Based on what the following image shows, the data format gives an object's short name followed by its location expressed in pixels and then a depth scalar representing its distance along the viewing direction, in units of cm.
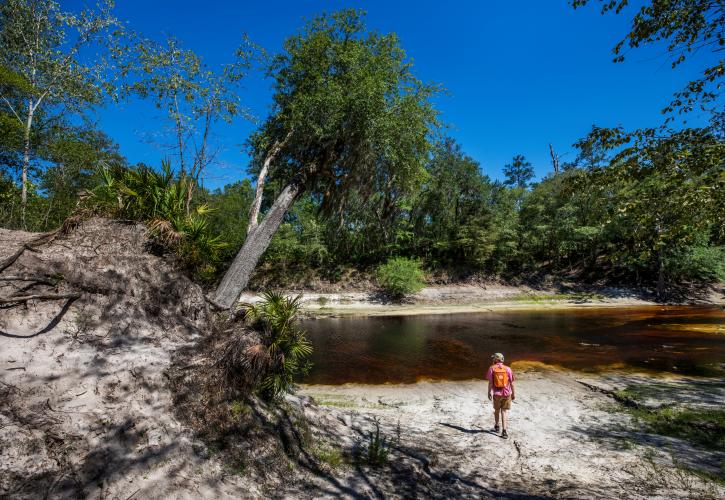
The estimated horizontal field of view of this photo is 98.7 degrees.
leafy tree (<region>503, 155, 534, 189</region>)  7056
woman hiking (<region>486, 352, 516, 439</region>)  645
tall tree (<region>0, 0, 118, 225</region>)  1172
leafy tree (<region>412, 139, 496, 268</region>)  3734
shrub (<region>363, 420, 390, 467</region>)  457
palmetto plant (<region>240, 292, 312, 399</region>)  471
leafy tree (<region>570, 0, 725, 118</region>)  450
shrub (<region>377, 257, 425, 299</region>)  3066
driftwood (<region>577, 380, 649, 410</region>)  768
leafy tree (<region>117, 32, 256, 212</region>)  948
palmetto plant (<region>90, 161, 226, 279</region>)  588
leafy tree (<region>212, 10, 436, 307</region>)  873
